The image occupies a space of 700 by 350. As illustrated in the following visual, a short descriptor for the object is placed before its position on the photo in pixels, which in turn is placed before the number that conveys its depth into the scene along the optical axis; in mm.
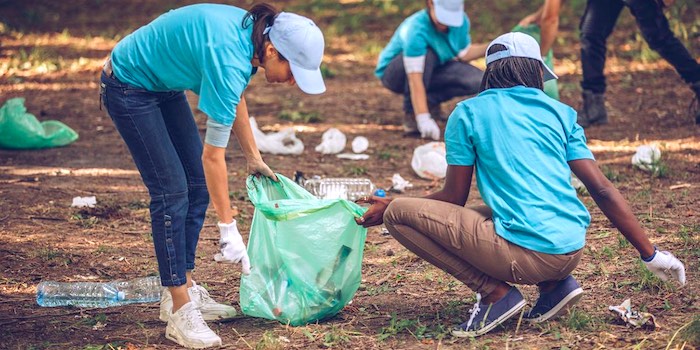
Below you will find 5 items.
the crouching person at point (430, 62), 13484
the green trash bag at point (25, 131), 13070
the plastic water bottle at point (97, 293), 8078
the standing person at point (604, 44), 12867
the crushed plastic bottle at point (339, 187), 11109
